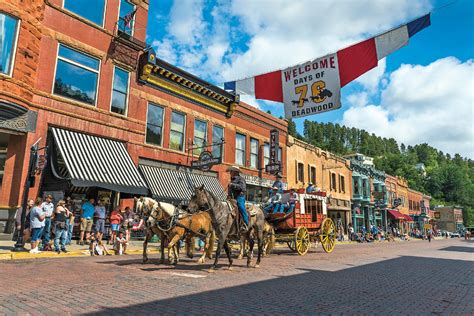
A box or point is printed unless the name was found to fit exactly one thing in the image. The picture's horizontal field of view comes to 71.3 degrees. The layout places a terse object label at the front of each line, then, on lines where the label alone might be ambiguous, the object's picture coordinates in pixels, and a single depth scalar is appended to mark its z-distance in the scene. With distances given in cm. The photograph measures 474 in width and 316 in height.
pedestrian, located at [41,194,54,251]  1160
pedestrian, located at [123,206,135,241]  1243
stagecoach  1370
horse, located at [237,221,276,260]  1240
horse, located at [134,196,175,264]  988
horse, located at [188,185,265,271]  889
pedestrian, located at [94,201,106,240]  1330
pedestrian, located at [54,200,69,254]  1185
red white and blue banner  1029
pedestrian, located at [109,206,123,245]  1393
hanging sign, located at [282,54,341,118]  1136
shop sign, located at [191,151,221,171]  1976
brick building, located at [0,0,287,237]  1355
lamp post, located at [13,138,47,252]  1094
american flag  1814
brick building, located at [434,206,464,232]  8862
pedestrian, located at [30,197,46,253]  1131
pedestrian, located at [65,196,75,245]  1302
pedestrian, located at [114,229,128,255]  1255
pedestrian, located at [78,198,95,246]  1376
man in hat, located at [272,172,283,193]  1390
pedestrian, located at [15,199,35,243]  1263
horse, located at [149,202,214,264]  948
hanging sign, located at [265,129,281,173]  2711
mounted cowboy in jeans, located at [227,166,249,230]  950
